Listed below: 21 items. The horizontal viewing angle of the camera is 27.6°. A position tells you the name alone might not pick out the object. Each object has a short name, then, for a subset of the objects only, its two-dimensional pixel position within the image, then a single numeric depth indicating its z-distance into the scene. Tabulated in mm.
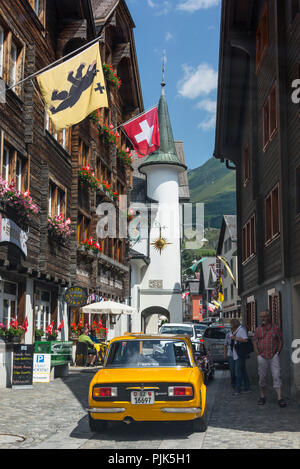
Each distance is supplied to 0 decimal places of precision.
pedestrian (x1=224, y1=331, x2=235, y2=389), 15762
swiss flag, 26328
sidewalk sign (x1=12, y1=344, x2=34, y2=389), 15109
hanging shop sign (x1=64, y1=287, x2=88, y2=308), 20734
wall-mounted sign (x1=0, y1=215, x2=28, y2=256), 15234
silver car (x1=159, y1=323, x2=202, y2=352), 24078
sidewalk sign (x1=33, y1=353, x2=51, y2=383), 16562
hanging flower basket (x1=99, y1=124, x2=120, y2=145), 28938
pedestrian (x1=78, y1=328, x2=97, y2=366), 22734
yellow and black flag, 14750
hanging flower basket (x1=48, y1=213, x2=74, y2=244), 20141
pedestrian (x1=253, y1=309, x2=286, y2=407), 12320
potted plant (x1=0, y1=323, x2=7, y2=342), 15641
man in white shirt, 14536
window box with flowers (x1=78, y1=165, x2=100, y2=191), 24553
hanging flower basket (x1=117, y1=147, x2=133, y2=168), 33125
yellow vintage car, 8609
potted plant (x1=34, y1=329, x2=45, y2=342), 18766
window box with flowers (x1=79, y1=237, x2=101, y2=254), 24984
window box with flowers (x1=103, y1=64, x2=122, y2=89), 29047
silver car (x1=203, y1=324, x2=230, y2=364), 23844
